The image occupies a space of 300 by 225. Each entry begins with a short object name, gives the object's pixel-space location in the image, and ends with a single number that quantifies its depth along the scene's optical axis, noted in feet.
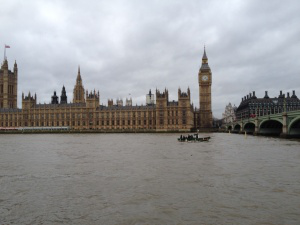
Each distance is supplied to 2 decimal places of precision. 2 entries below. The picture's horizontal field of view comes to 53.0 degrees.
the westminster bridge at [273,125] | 160.86
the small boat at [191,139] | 153.17
